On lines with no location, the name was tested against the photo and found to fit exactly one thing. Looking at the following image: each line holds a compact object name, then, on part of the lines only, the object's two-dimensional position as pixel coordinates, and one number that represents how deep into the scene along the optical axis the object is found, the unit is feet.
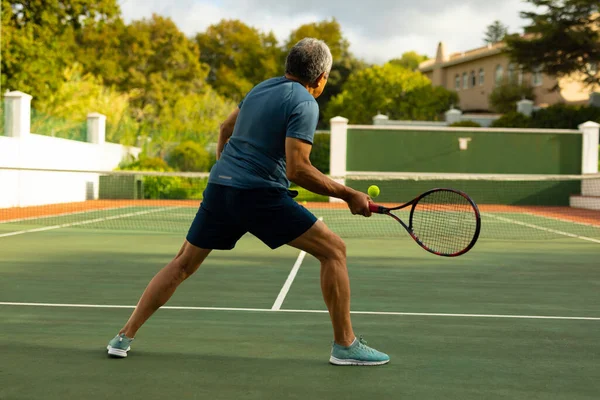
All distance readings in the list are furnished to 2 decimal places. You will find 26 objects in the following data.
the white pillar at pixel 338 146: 88.84
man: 14.02
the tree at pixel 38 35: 88.28
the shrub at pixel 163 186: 85.81
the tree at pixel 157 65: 168.14
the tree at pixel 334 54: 180.96
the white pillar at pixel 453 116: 118.01
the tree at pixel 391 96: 159.22
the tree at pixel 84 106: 96.37
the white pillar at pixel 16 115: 65.82
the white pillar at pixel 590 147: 87.40
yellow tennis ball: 16.66
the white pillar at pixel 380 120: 112.88
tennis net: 51.34
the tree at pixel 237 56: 187.73
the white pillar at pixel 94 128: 85.85
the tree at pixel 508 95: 144.46
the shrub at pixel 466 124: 104.84
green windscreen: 88.74
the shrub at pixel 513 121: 105.09
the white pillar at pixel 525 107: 119.07
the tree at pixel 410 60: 283.01
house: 145.59
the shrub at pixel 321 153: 95.81
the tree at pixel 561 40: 111.55
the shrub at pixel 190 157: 94.63
